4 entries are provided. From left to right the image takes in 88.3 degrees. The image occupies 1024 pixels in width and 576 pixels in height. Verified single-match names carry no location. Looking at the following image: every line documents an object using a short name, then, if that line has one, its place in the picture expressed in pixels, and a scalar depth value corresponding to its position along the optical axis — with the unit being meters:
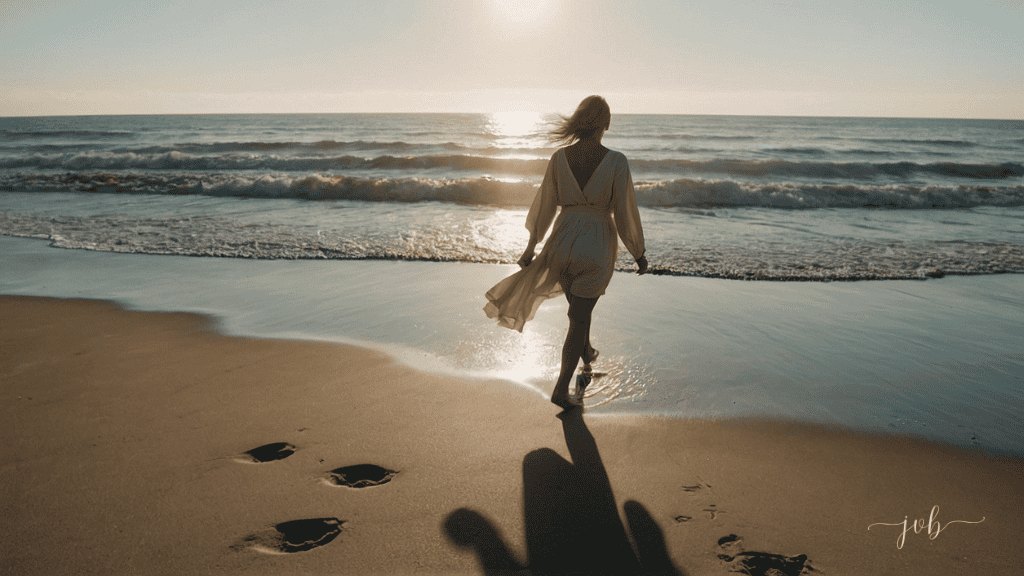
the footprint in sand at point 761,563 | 2.05
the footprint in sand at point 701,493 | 2.31
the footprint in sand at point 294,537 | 2.09
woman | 3.13
